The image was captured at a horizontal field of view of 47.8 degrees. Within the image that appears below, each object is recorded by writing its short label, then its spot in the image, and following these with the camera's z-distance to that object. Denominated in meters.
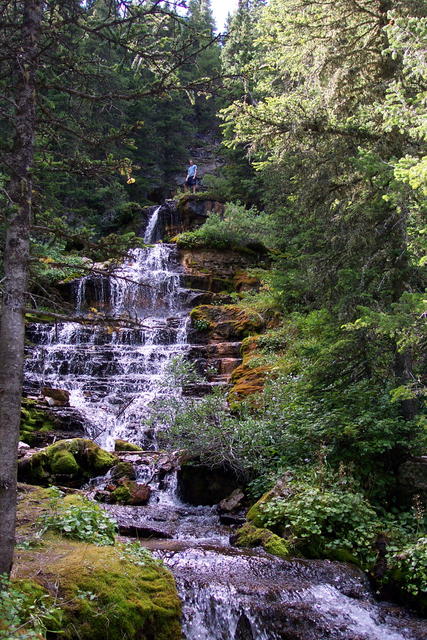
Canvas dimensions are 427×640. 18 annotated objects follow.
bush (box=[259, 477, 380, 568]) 6.62
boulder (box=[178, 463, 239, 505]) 9.59
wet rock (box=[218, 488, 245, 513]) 8.90
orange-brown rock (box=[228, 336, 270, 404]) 12.77
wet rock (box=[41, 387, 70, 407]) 14.15
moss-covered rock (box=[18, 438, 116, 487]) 9.84
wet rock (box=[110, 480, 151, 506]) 9.45
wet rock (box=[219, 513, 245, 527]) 8.29
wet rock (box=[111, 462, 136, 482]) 10.48
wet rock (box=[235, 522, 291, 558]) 6.62
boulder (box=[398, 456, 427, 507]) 7.41
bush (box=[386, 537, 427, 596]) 5.78
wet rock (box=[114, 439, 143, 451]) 12.43
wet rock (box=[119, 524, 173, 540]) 7.39
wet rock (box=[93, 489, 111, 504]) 9.37
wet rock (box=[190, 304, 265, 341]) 18.17
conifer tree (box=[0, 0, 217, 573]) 3.99
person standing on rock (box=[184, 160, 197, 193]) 32.25
